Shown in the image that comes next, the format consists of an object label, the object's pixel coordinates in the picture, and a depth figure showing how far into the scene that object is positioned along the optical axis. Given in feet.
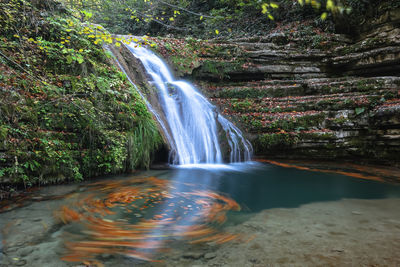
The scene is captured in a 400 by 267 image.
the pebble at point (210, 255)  7.26
